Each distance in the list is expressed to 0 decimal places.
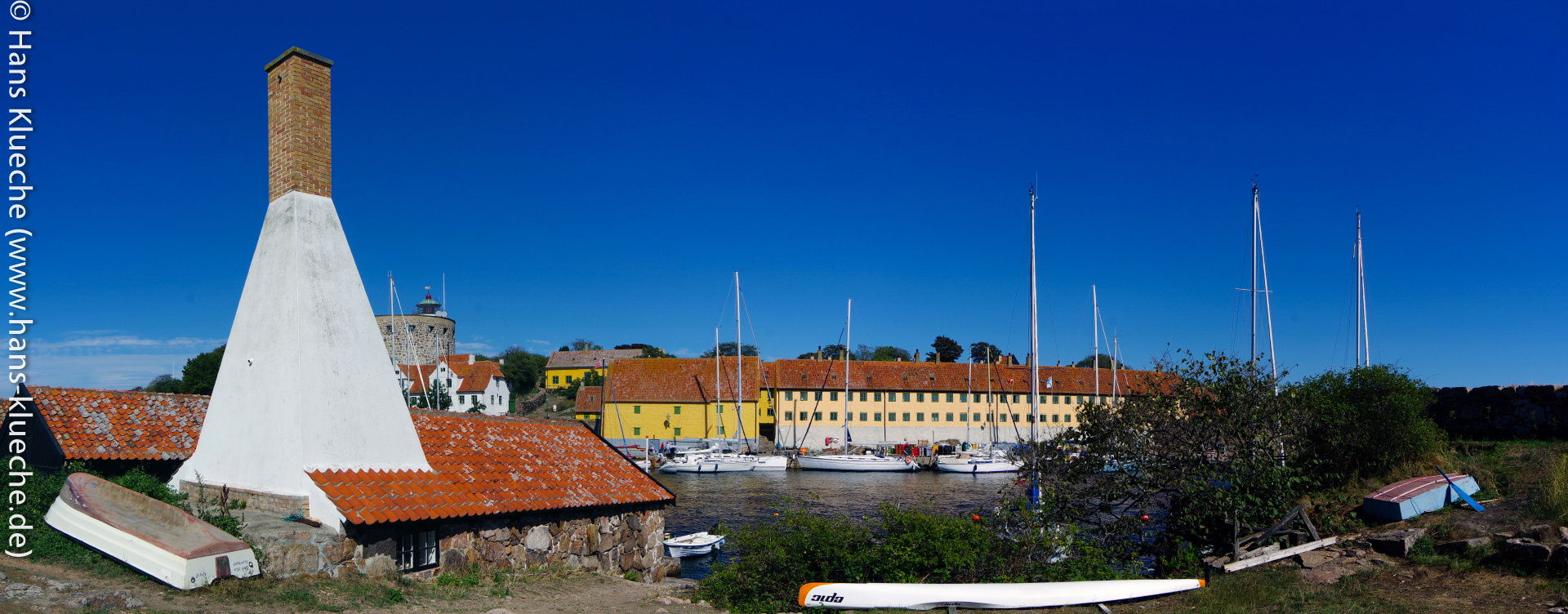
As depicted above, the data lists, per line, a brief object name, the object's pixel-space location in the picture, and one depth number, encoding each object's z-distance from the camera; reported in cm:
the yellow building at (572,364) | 12156
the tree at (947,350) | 10438
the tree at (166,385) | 8346
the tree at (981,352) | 10552
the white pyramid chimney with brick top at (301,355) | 1121
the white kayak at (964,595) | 1113
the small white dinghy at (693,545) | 2383
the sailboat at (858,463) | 5662
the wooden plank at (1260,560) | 1262
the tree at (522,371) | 11956
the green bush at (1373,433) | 1716
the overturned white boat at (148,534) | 863
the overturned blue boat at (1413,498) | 1407
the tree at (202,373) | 7741
